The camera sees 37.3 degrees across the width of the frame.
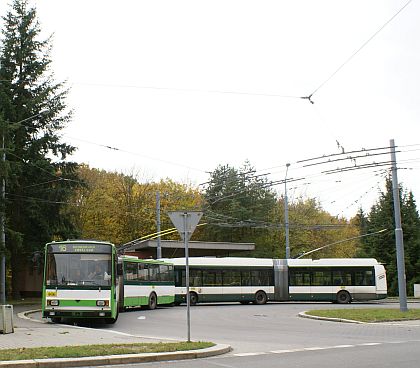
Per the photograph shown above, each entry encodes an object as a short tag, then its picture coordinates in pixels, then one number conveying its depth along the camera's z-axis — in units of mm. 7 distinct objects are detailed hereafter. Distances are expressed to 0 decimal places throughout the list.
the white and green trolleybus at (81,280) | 20875
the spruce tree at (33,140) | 40156
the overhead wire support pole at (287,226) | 45441
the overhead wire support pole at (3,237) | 33106
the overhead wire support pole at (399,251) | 26719
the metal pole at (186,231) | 14628
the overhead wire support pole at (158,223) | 40250
